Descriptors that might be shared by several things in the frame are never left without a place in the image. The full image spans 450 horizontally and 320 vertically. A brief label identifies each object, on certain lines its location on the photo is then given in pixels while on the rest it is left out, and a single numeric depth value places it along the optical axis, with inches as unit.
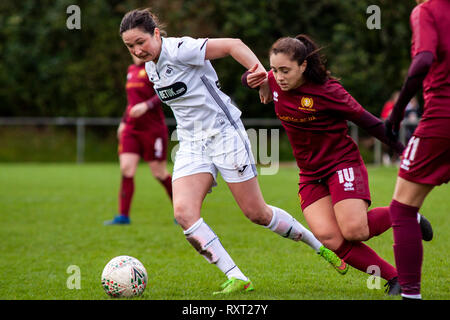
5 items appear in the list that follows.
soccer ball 353.7
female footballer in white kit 363.1
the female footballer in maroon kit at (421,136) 278.4
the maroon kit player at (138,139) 681.8
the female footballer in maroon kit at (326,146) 350.9
